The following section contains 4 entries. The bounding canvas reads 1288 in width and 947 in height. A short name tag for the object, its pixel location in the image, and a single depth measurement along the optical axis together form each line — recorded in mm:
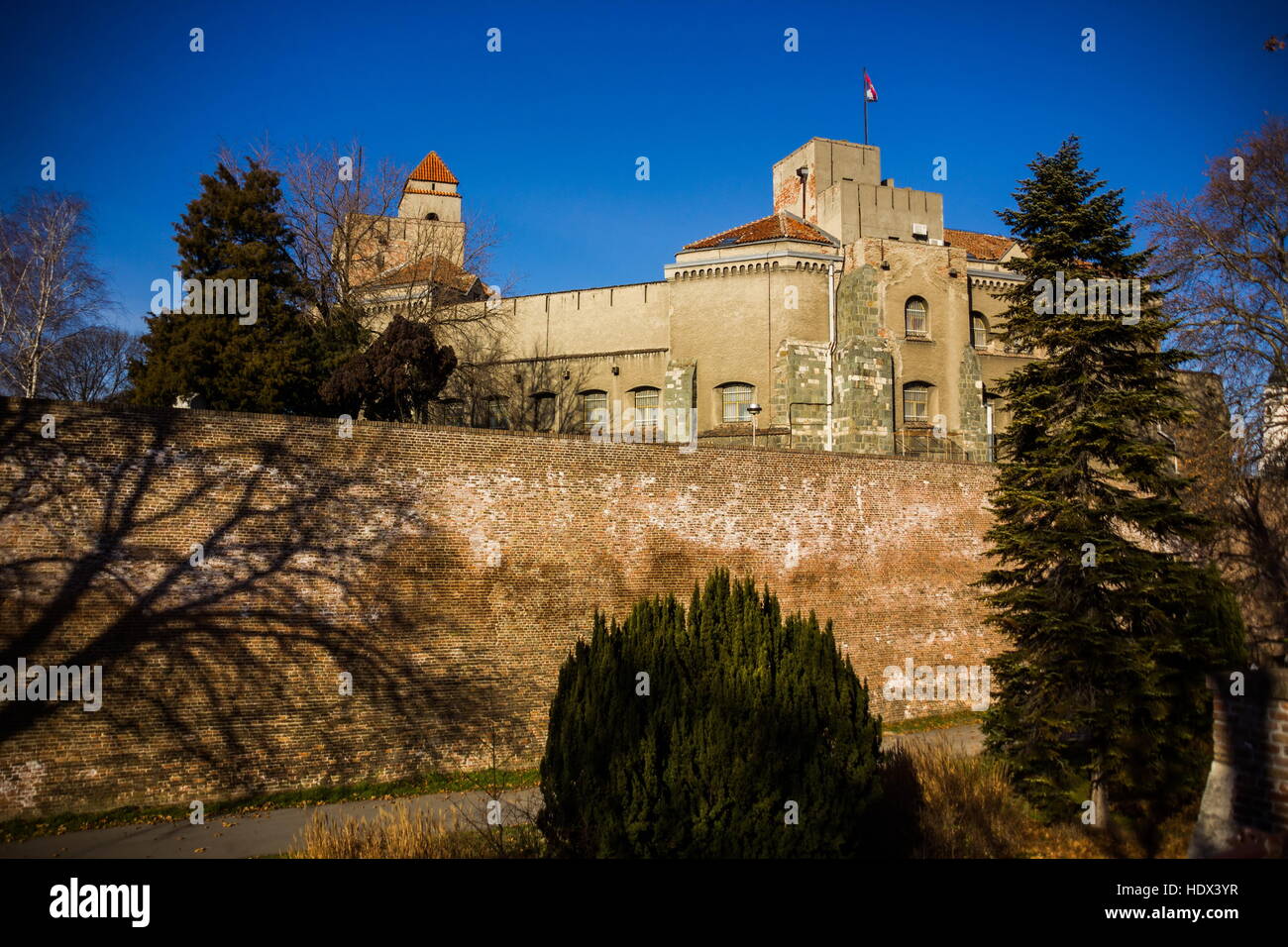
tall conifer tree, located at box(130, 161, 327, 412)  21828
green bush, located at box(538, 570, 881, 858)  9469
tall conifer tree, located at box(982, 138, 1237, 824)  13078
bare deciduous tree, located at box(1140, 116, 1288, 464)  20172
